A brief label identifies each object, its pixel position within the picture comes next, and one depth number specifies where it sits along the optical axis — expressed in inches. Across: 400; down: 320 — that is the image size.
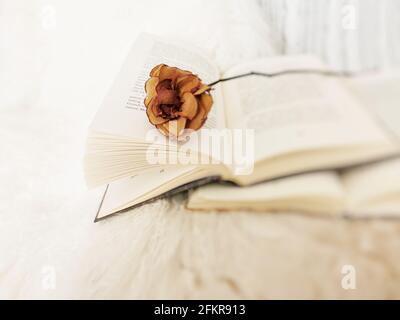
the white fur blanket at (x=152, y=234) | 13.1
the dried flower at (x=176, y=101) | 16.1
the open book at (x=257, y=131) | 14.3
